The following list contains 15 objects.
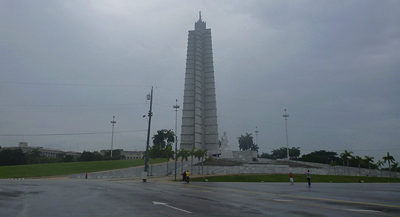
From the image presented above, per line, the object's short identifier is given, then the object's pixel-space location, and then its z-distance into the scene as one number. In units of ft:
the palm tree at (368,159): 241.96
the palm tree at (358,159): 237.66
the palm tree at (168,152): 186.19
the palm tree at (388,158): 244.94
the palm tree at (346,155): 239.03
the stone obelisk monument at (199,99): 310.24
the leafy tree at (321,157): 356.79
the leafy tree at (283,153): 448.24
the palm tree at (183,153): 181.88
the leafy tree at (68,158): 317.24
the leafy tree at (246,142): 471.62
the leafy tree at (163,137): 368.89
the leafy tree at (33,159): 300.65
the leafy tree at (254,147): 484.42
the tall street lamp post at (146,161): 114.83
